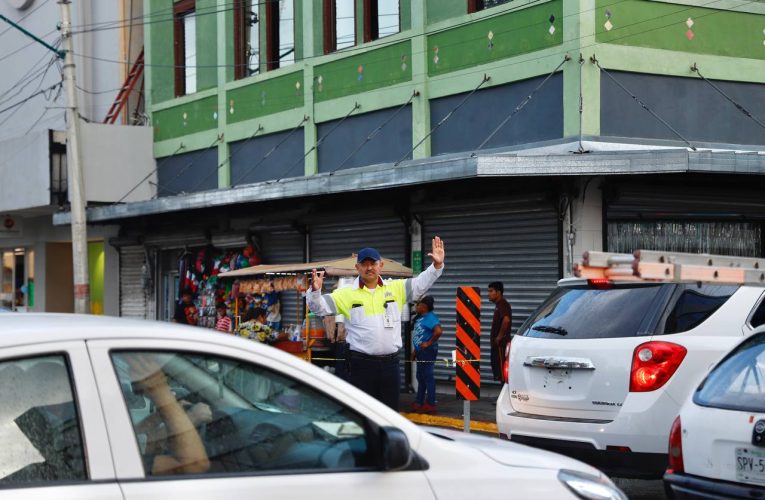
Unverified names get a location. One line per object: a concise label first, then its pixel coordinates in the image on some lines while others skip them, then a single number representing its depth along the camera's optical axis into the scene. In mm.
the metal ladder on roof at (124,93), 27625
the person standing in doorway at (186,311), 25141
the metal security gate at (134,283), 28391
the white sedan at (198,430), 3814
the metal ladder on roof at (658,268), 5160
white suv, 8039
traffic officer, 9781
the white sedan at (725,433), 6289
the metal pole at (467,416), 12758
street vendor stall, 16656
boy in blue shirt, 16031
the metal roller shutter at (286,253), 22556
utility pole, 22703
